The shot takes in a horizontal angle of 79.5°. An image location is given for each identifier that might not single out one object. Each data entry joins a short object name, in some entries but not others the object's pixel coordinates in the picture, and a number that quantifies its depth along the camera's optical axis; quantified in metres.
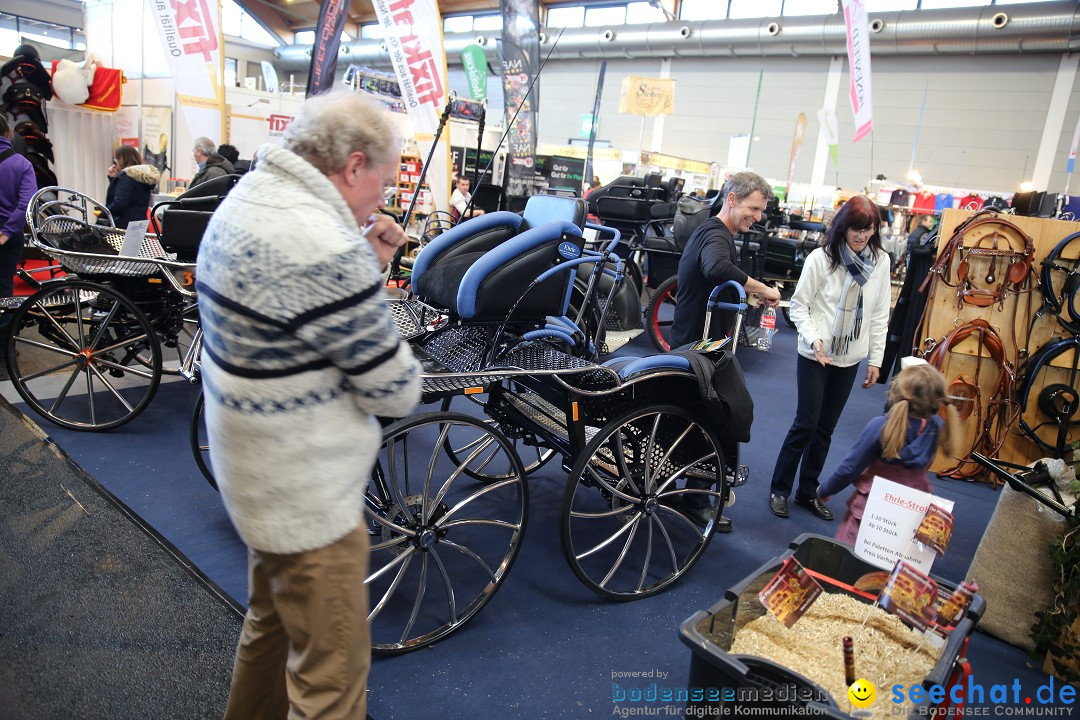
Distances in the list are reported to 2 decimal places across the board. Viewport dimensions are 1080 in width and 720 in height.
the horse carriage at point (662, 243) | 6.32
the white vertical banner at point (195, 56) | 6.67
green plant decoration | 2.27
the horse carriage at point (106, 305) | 3.42
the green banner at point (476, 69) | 11.23
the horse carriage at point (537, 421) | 2.16
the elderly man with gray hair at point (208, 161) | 5.99
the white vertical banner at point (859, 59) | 6.42
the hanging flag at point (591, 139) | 10.37
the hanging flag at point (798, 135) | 13.41
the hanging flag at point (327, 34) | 6.87
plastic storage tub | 1.41
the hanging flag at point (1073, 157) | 11.77
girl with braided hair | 2.52
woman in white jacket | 3.05
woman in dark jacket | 6.07
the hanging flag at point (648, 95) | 10.80
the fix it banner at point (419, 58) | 6.61
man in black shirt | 3.24
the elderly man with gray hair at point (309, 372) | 1.17
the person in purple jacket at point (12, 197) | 3.97
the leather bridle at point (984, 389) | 3.87
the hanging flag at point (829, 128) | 11.50
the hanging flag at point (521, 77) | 7.50
